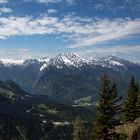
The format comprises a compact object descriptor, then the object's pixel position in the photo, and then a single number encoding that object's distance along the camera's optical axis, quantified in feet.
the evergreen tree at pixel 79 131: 205.86
